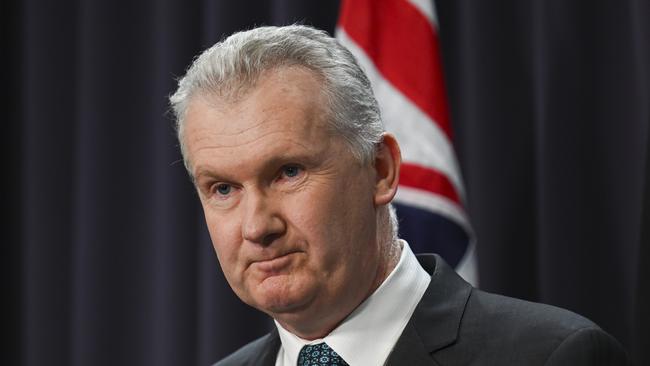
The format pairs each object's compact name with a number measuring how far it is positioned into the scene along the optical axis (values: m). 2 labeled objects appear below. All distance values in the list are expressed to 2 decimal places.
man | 3.19
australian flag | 3.67
